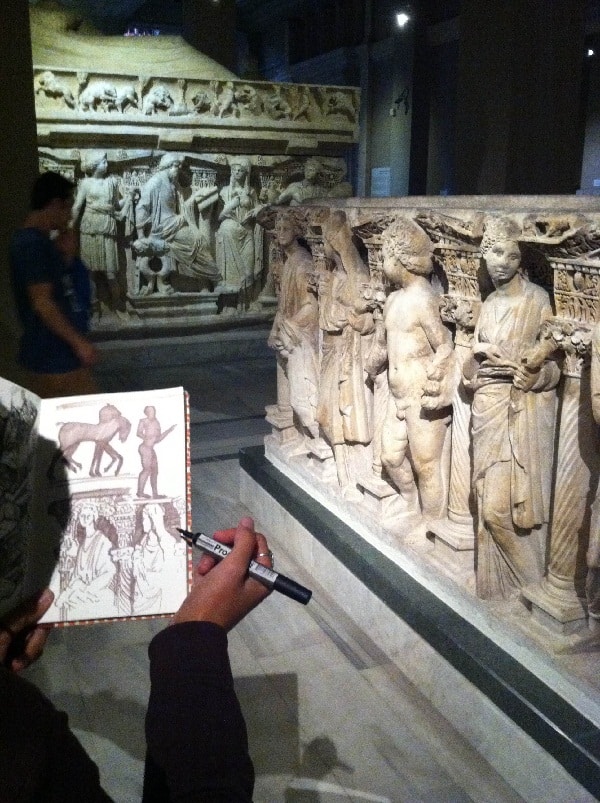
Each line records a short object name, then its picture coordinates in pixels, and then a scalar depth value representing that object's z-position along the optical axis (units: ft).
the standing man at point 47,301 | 12.30
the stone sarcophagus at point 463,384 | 8.84
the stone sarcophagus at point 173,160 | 29.09
